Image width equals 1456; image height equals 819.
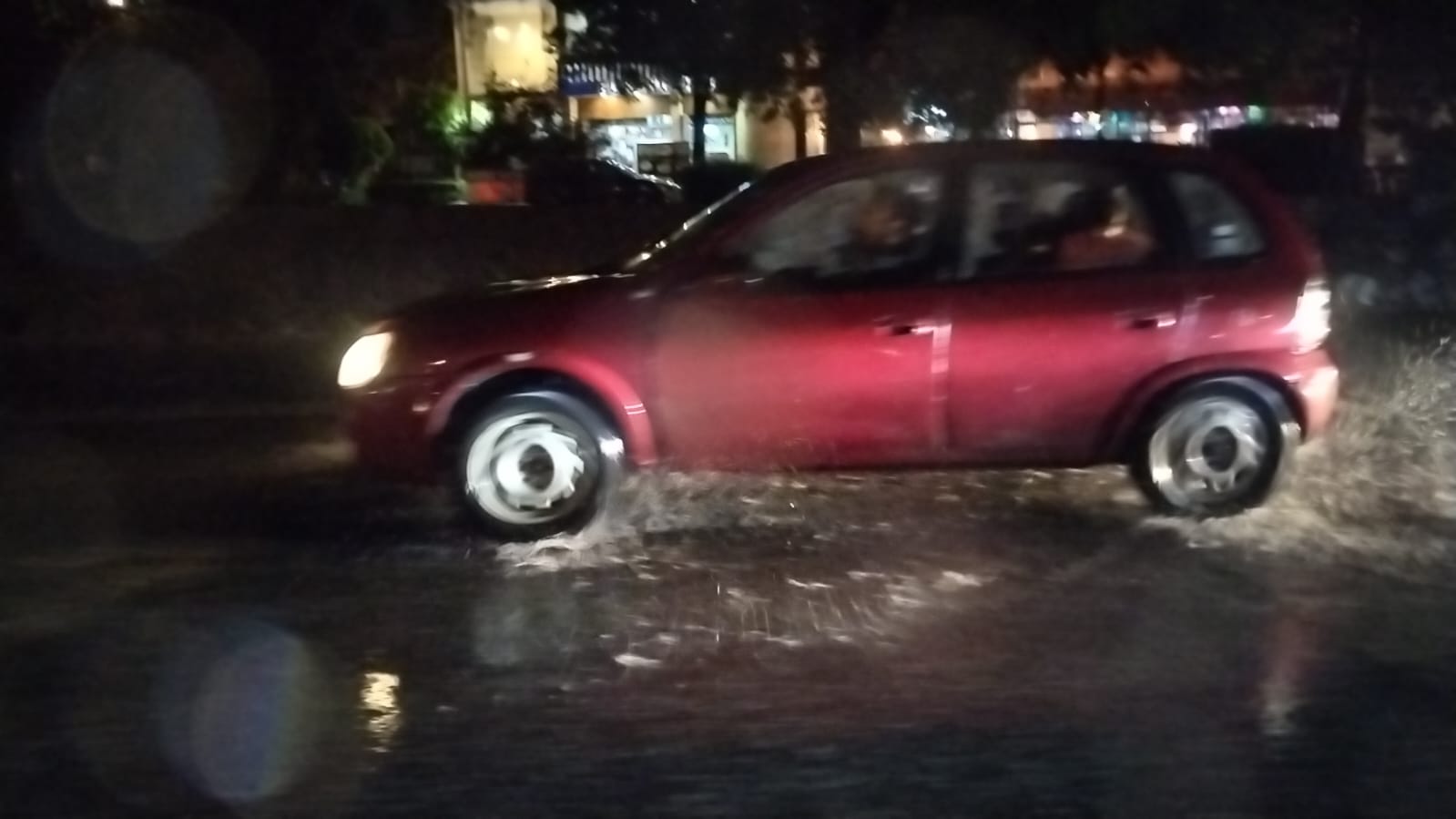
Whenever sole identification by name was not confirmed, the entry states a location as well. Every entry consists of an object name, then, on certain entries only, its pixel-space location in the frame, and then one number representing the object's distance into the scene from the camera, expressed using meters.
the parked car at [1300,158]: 21.44
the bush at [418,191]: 23.88
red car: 8.34
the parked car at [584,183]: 24.75
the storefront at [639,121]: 21.03
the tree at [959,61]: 17.77
